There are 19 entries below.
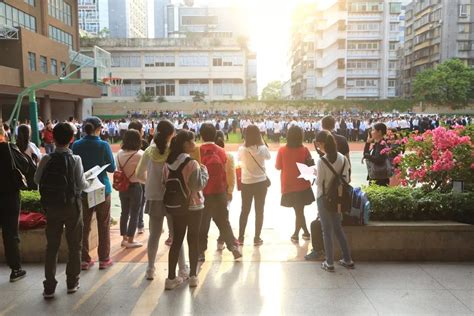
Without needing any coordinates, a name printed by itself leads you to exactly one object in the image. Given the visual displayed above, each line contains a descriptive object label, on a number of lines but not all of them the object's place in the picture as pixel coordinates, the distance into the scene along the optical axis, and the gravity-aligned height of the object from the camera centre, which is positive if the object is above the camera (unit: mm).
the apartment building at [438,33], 65562 +11762
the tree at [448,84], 58094 +3736
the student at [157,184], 4809 -708
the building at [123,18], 122688 +25925
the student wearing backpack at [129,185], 5926 -881
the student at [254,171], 6047 -718
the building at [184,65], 67250 +7144
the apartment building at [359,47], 67250 +9747
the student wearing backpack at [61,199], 4398 -780
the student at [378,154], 6590 -557
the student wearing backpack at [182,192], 4469 -731
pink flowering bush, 5953 -578
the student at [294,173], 6098 -750
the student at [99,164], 5289 -580
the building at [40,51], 34125 +5022
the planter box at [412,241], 5418 -1455
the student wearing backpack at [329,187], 5031 -778
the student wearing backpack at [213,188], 5254 -813
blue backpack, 5301 -1045
